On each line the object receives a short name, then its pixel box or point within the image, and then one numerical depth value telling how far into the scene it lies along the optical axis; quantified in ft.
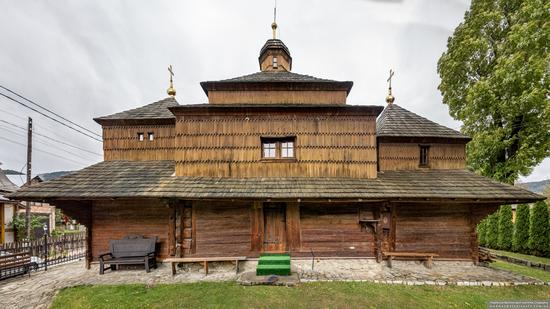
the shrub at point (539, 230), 36.35
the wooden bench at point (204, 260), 23.42
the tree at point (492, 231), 43.69
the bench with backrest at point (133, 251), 24.82
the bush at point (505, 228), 41.45
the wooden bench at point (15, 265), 24.02
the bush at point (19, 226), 48.46
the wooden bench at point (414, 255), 25.36
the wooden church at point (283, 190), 26.37
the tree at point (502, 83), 37.14
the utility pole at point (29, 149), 41.78
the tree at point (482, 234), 45.42
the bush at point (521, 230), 39.06
